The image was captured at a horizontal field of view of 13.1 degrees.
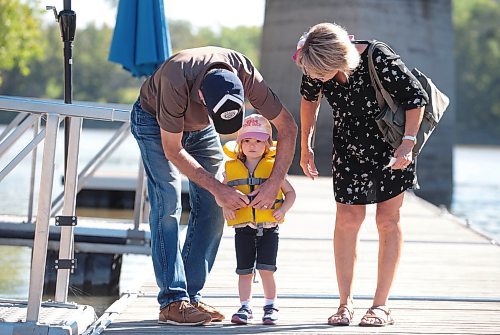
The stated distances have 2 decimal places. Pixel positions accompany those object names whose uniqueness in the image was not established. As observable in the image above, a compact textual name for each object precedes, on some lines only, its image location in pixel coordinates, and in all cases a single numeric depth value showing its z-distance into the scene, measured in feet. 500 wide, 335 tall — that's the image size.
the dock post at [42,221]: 31.57
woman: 32.82
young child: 34.17
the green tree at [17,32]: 156.74
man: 31.22
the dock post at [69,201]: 33.22
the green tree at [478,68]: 489.60
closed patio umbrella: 57.31
